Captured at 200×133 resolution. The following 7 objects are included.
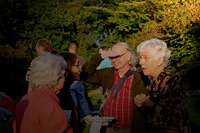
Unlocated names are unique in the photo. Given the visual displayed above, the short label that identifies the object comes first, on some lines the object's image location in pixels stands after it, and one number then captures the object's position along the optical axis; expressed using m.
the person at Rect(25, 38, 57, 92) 7.30
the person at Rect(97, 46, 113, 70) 7.24
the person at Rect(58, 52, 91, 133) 4.58
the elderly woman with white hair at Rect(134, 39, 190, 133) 3.85
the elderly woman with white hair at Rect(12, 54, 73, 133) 3.19
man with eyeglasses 4.58
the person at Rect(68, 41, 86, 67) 9.55
